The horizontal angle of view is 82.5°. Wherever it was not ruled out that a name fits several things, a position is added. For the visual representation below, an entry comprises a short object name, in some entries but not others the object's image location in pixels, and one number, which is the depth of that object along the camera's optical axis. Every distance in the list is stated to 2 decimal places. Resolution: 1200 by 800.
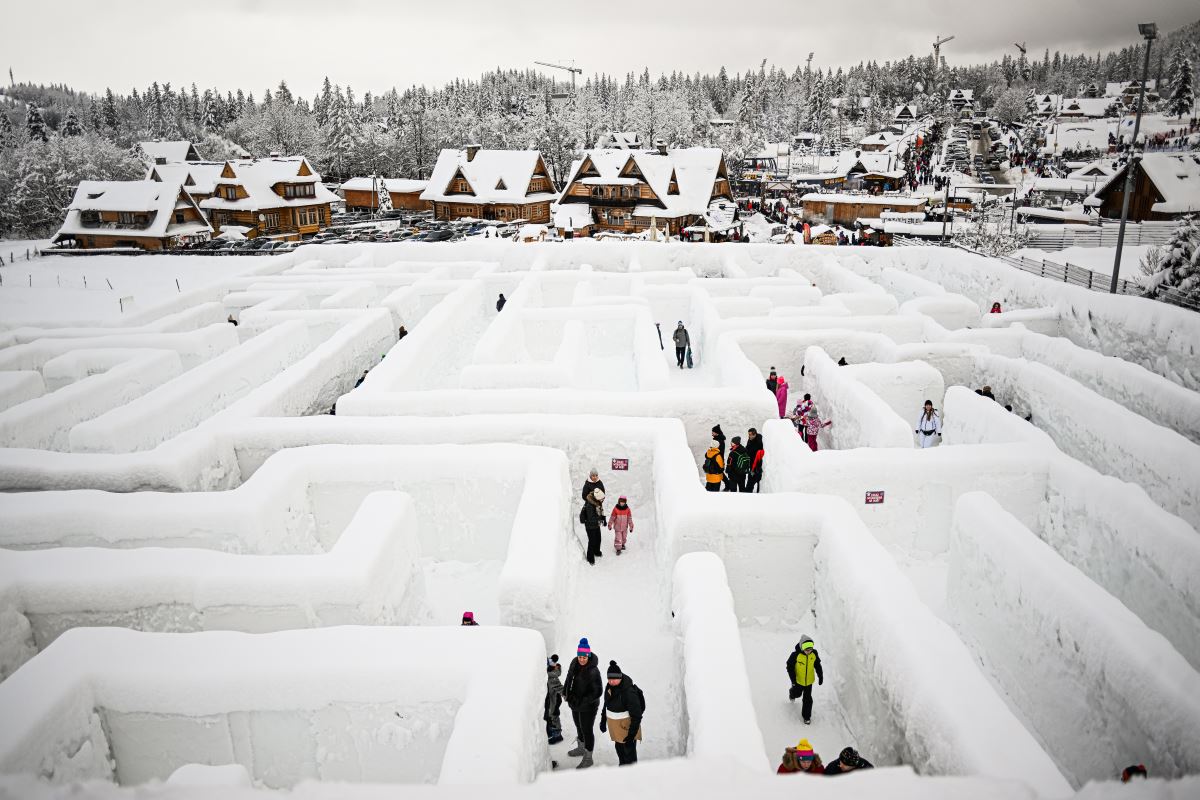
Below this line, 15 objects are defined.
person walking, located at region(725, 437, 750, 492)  10.48
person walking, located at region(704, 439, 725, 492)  10.10
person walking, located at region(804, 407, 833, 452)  11.97
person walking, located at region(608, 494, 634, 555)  9.75
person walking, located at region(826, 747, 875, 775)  5.49
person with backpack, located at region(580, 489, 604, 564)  9.58
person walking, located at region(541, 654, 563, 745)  6.55
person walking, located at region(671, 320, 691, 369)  16.56
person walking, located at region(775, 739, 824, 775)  5.52
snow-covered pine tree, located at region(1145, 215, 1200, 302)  18.56
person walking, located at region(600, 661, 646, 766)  6.18
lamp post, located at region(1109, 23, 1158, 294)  16.39
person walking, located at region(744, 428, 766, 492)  10.69
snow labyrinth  5.64
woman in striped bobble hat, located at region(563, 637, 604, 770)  6.48
